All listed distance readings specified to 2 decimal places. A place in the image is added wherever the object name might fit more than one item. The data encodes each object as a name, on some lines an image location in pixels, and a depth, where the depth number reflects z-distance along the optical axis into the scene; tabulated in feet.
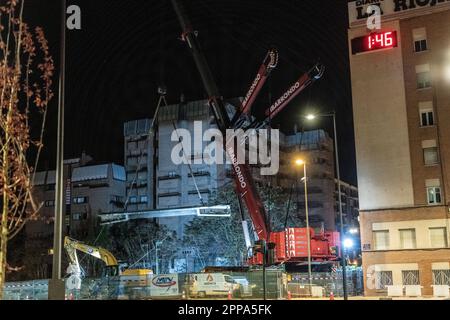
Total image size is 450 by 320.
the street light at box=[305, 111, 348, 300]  93.78
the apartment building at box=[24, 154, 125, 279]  310.24
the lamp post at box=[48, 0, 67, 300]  51.70
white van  110.83
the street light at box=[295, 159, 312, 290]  109.09
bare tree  50.37
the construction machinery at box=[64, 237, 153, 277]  124.06
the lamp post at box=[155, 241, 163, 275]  227.61
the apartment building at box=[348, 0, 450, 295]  130.93
